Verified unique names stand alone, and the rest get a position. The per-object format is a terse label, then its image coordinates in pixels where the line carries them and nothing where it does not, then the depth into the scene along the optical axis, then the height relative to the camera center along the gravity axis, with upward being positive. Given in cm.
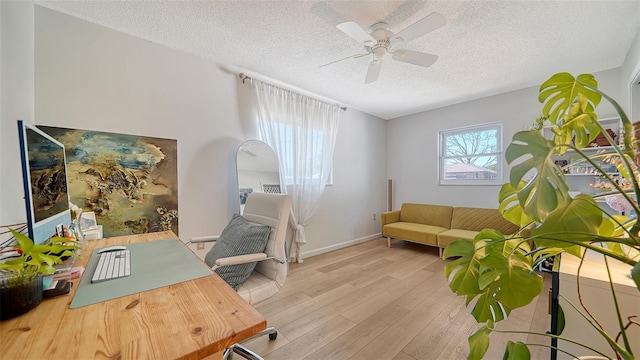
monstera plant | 51 -12
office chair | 135 -48
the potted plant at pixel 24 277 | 66 -29
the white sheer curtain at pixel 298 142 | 305 +51
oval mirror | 278 +11
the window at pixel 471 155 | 368 +35
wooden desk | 54 -40
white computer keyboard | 95 -39
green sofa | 339 -76
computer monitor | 81 -1
